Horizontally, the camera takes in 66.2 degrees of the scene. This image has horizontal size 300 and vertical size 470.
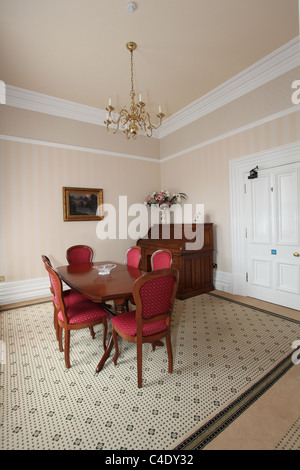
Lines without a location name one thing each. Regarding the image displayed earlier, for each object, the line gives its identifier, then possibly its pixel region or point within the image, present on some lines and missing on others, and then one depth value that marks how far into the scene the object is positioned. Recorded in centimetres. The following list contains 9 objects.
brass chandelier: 279
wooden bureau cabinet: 399
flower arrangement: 505
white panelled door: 329
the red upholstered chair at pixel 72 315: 213
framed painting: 450
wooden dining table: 204
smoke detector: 245
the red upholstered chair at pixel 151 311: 182
